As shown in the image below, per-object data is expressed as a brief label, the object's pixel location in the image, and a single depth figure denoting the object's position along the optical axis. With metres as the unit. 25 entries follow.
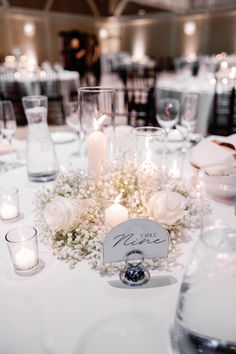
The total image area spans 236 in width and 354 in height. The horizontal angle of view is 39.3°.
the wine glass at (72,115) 1.70
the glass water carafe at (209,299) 0.52
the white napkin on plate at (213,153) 1.24
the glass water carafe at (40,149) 1.34
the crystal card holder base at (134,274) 0.79
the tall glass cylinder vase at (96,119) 1.15
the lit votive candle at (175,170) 1.35
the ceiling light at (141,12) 14.10
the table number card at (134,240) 0.78
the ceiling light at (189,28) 12.80
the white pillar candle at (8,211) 1.08
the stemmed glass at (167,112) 1.78
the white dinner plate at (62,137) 1.93
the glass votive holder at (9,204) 1.07
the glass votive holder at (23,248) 0.82
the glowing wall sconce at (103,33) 14.28
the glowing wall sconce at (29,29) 11.72
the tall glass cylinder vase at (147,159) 0.98
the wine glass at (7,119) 1.59
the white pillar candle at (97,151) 1.20
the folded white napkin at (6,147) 1.81
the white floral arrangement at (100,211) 0.86
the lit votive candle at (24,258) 0.84
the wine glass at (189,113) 1.78
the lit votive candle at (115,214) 0.88
